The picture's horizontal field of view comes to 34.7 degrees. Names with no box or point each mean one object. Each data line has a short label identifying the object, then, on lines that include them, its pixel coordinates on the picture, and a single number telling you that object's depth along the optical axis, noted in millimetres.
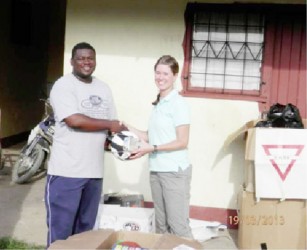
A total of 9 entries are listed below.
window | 4812
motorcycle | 6488
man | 3146
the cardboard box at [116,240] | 2439
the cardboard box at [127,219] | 3928
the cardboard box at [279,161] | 4074
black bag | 4215
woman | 3316
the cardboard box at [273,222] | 4184
